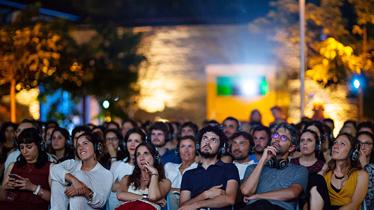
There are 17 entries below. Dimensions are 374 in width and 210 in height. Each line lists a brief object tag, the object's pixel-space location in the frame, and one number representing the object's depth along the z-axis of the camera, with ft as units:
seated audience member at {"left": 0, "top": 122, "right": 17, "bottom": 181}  47.39
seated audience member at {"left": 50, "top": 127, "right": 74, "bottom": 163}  42.45
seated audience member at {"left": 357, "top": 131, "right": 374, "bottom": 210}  36.75
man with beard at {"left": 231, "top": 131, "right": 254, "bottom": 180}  40.37
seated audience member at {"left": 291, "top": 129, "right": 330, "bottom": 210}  32.86
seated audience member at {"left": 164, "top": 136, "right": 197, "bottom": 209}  38.09
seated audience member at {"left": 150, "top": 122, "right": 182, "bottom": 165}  43.23
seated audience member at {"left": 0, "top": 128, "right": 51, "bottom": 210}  35.55
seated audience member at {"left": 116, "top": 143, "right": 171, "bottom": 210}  33.73
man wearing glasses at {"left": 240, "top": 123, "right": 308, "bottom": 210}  32.53
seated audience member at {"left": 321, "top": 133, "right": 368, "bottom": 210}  33.83
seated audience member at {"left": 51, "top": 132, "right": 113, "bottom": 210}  34.40
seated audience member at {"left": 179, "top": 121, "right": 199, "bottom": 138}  47.91
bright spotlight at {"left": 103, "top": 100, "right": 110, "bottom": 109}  80.21
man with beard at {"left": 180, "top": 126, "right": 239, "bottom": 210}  33.09
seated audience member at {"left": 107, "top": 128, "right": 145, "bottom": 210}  36.50
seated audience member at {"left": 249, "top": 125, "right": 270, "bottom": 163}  42.32
